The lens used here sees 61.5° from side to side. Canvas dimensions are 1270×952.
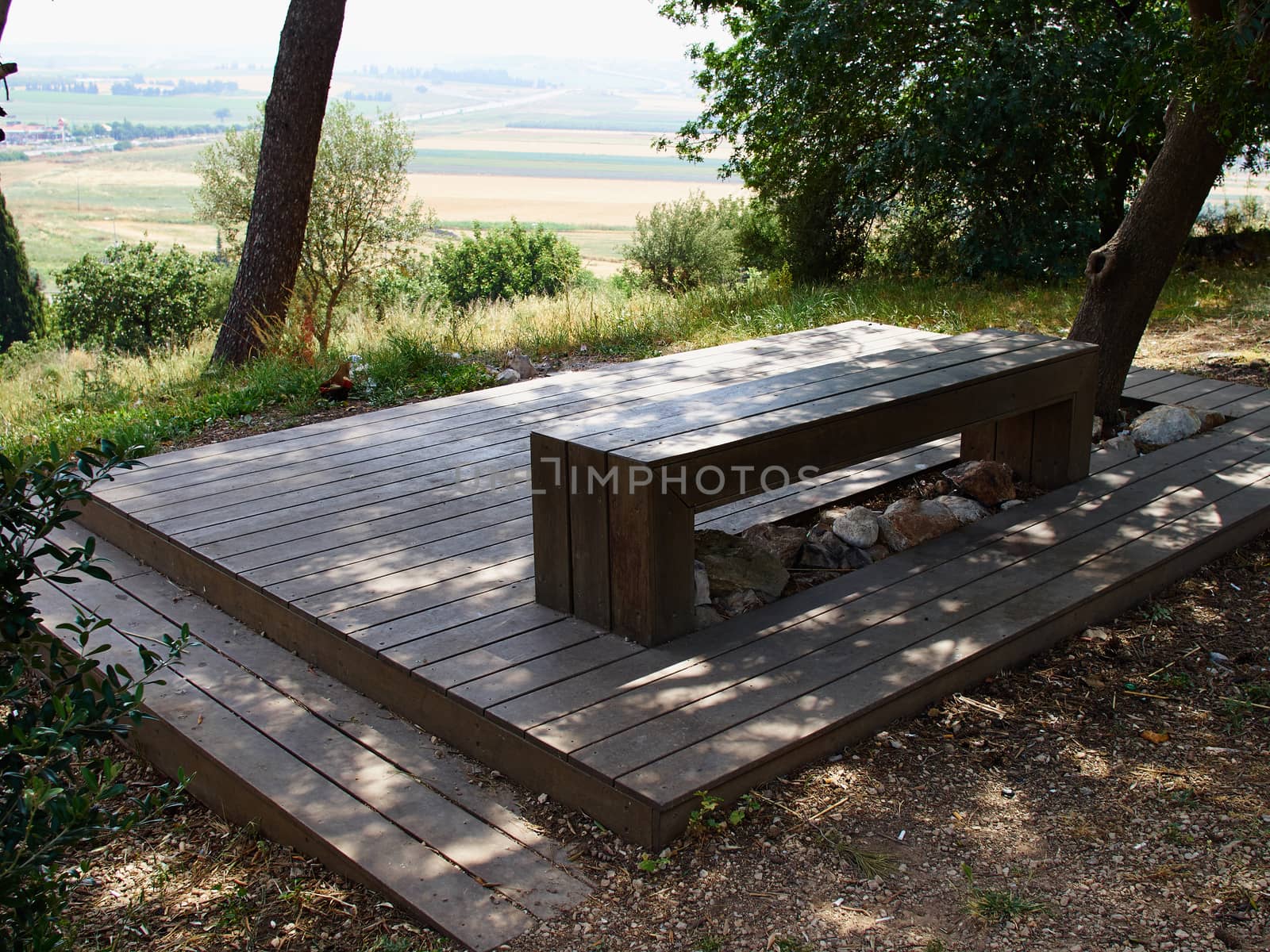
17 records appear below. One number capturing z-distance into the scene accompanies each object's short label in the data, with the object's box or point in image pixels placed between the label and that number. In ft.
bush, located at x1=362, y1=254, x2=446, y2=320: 50.98
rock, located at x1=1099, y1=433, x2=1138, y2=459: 14.99
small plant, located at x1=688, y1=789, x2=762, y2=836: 7.62
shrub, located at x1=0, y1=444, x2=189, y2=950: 5.48
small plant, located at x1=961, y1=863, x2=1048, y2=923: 6.93
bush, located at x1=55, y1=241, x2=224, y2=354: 62.69
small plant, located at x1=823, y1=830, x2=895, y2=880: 7.39
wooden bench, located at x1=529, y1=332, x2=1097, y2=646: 9.21
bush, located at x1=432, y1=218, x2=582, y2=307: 74.59
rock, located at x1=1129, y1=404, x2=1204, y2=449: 15.65
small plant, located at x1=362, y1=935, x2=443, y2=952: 6.86
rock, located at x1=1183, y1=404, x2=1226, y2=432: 16.28
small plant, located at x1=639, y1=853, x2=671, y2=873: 7.38
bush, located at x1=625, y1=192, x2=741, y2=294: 55.11
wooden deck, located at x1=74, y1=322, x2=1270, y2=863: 8.35
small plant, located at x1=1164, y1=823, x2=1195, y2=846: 7.68
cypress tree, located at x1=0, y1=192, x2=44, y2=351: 73.51
